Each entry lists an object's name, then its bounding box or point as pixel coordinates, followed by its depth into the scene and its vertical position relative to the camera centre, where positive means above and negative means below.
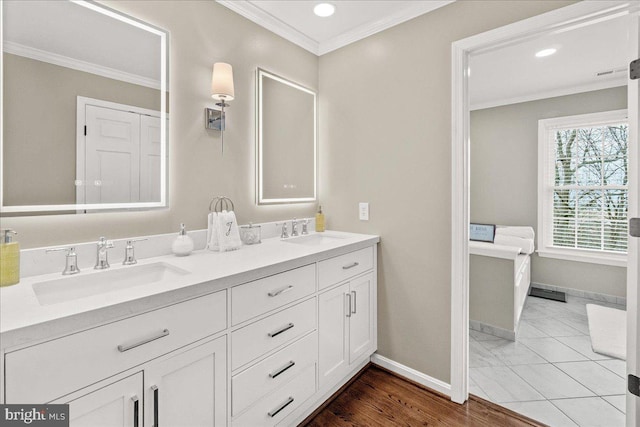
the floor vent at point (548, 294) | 3.64 -0.96
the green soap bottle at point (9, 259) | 1.10 -0.16
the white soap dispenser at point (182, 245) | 1.60 -0.16
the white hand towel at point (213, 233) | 1.76 -0.11
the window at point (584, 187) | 3.54 +0.32
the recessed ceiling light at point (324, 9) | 1.99 +1.33
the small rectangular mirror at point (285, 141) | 2.16 +0.54
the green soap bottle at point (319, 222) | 2.46 -0.07
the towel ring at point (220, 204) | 1.88 +0.06
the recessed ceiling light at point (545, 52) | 2.76 +1.44
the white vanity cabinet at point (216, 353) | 0.86 -0.50
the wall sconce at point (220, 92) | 1.76 +0.69
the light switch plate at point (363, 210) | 2.30 +0.02
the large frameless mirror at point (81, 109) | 1.24 +0.47
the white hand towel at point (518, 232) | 3.85 -0.23
